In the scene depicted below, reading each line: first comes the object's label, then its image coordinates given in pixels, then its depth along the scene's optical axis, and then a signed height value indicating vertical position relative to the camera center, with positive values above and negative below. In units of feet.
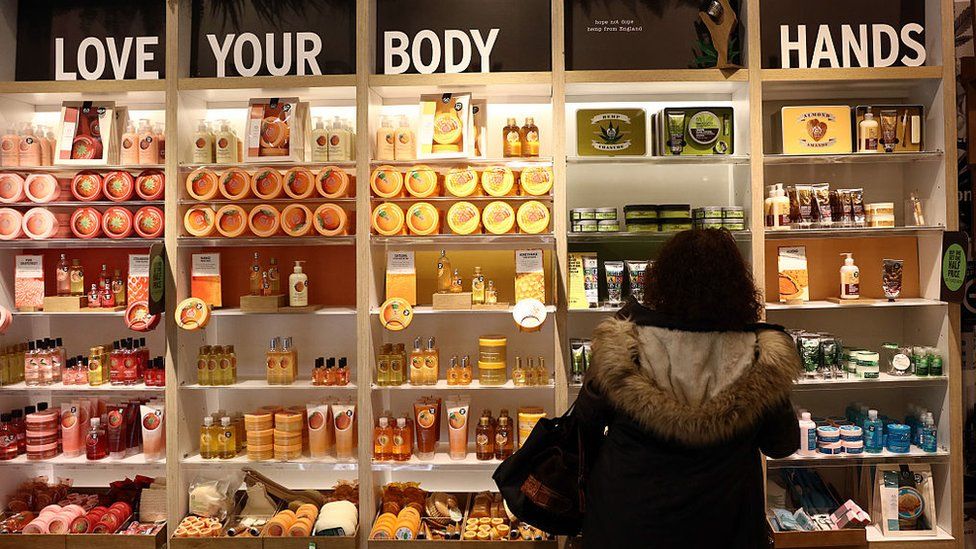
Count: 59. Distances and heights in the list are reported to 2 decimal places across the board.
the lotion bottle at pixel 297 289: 12.75 -0.16
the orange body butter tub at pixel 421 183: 12.52 +1.64
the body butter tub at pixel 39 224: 12.82 +1.07
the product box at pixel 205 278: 12.94 +0.06
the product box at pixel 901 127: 12.62 +2.49
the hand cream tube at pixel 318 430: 12.70 -2.65
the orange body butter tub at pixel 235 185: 12.69 +1.69
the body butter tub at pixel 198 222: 12.58 +1.04
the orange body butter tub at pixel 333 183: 12.56 +1.67
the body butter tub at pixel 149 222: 12.73 +1.06
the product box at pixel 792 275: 12.73 -0.06
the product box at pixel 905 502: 12.38 -4.00
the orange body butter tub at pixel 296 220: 12.54 +1.04
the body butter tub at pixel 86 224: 12.87 +1.06
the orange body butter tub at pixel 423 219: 12.50 +1.02
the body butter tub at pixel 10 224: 12.79 +1.08
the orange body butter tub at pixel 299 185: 12.59 +1.66
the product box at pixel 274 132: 12.76 +2.63
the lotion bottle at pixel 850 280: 12.75 -0.17
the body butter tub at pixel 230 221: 12.62 +1.05
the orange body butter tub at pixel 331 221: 12.50 +1.02
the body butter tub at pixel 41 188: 12.91 +1.73
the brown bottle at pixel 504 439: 12.39 -2.79
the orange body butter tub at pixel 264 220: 12.58 +1.05
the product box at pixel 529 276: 12.35 +0.00
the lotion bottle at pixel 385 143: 12.71 +2.39
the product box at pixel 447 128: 12.52 +2.61
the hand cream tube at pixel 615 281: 12.53 -0.11
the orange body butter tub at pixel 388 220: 12.46 +1.01
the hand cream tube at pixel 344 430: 12.64 -2.65
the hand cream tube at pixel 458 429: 12.47 -2.63
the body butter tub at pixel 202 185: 12.63 +1.70
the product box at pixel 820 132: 12.67 +2.45
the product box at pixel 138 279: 12.88 +0.07
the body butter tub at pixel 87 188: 12.91 +1.71
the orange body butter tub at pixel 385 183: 12.46 +1.65
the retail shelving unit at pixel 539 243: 12.29 +0.63
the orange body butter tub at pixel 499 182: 12.42 +1.64
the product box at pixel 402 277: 12.75 +0.02
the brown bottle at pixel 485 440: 12.42 -2.81
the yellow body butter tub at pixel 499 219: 12.37 +0.99
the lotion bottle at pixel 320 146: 12.71 +2.36
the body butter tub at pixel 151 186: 12.76 +1.71
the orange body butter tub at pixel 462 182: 12.44 +1.64
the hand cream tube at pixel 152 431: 12.76 -2.65
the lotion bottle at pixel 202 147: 12.76 +2.38
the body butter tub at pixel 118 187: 12.84 +1.71
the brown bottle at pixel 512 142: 12.53 +2.34
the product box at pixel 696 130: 12.52 +2.48
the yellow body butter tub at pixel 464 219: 12.43 +1.00
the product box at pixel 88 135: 12.96 +2.68
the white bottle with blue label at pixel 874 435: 12.45 -2.85
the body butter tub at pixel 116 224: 12.76 +1.04
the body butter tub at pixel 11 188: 12.88 +1.73
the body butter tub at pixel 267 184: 12.65 +1.69
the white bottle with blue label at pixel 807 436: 12.30 -2.82
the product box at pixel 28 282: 13.14 +0.04
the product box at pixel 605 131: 12.57 +2.50
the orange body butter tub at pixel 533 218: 12.23 +0.99
